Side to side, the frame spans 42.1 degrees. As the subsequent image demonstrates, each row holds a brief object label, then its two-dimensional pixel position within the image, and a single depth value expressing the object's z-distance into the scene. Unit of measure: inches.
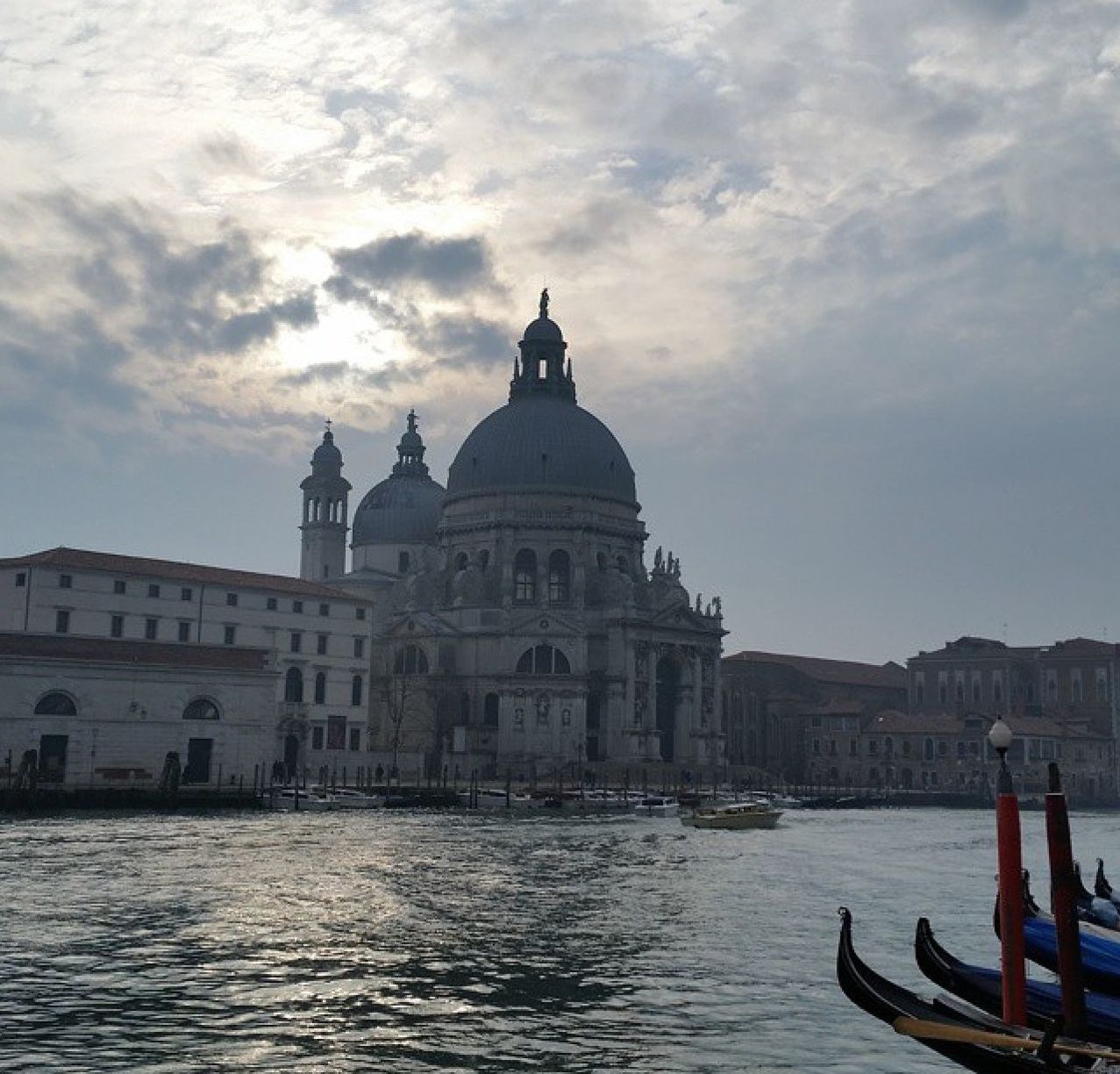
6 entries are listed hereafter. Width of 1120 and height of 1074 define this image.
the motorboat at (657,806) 3339.1
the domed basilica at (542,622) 4242.1
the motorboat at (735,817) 2908.5
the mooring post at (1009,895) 583.2
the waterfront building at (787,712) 5418.3
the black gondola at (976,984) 611.2
